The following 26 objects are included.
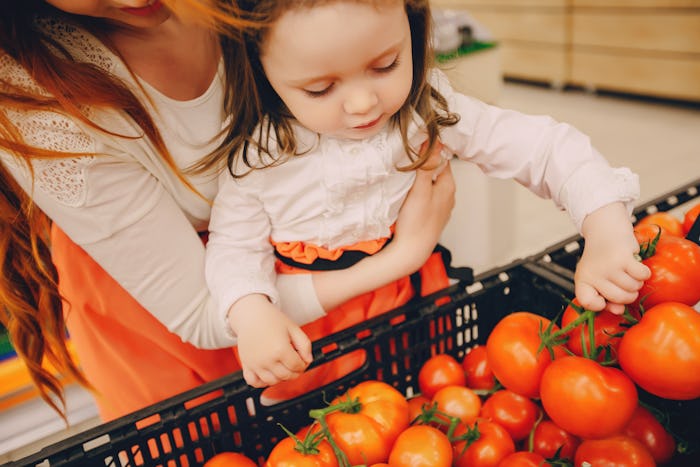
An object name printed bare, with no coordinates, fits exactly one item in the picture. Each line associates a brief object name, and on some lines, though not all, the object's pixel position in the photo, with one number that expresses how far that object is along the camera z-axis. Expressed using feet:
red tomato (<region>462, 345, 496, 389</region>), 2.94
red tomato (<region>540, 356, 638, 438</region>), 2.16
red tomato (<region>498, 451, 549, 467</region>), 2.35
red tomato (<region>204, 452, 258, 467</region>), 2.43
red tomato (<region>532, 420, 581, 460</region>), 2.56
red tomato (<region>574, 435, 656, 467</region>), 2.24
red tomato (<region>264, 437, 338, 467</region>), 2.25
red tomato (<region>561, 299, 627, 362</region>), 2.35
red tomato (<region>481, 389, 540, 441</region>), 2.66
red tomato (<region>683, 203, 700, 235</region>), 3.08
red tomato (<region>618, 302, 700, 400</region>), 2.06
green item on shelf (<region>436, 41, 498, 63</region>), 6.66
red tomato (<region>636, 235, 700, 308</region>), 2.26
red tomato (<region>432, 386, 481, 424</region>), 2.72
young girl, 2.29
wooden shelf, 11.26
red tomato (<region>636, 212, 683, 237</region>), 3.19
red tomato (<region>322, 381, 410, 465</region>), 2.39
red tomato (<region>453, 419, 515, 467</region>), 2.49
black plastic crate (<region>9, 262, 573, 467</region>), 2.27
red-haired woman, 2.41
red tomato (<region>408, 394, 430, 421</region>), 2.88
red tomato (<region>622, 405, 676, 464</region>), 2.40
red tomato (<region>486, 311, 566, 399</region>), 2.47
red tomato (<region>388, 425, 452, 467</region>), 2.29
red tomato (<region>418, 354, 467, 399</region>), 2.86
